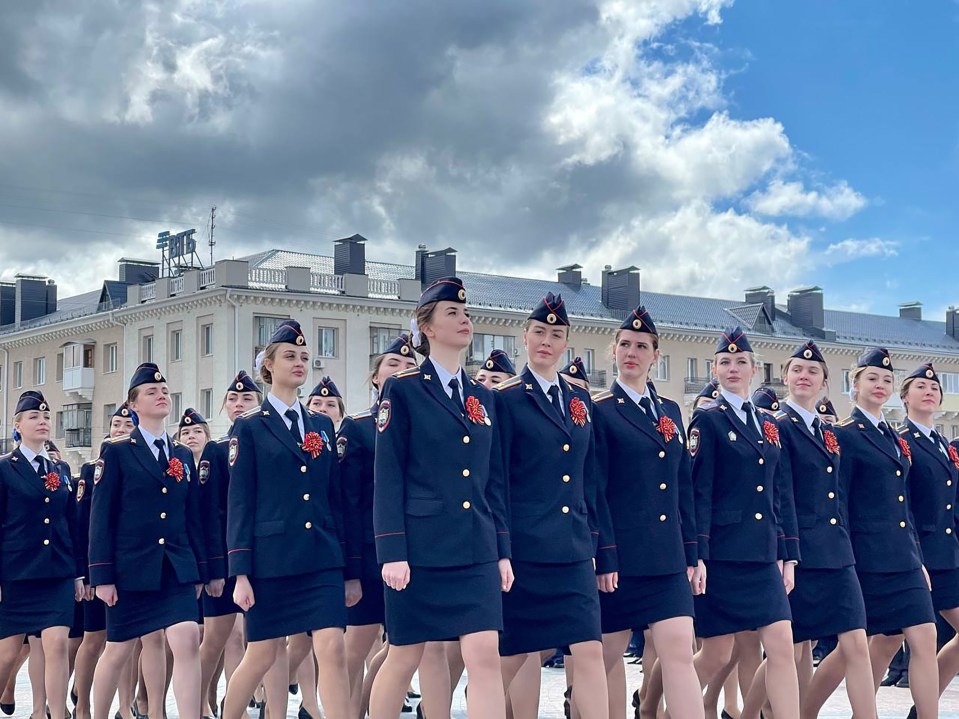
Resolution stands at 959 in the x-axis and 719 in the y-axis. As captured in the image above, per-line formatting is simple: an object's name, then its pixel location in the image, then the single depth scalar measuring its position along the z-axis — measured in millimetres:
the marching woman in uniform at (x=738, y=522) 9414
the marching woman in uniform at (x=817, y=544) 9711
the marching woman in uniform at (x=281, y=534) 9289
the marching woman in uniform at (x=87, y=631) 11625
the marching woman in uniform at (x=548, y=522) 8391
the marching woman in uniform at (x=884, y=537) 10070
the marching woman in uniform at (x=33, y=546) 11695
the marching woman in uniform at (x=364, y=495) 10281
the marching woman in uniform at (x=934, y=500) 10852
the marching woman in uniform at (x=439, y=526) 7934
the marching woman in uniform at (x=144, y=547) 10266
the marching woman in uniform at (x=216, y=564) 10812
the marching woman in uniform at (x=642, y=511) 8914
